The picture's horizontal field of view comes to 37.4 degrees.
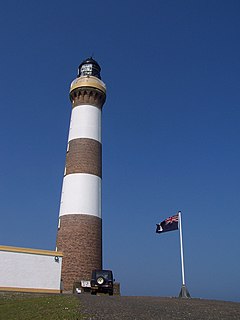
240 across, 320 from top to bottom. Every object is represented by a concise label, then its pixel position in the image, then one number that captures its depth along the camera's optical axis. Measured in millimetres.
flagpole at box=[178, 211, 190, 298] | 23766
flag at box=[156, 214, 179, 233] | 28891
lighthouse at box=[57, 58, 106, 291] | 29859
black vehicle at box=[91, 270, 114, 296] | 26578
